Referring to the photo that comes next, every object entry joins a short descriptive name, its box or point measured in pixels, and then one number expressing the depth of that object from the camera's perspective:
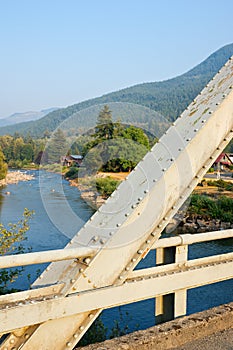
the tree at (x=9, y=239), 5.43
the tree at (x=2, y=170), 40.78
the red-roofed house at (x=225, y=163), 45.14
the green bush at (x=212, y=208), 23.91
